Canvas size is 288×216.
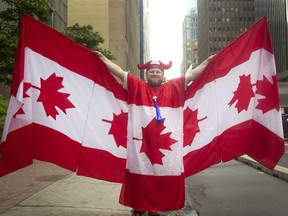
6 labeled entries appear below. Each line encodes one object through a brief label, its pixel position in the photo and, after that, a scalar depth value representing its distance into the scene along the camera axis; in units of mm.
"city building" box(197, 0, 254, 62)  96199
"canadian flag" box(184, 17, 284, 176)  3363
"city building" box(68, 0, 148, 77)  40103
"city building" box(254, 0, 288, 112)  48264
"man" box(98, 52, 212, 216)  2847
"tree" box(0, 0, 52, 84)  10658
